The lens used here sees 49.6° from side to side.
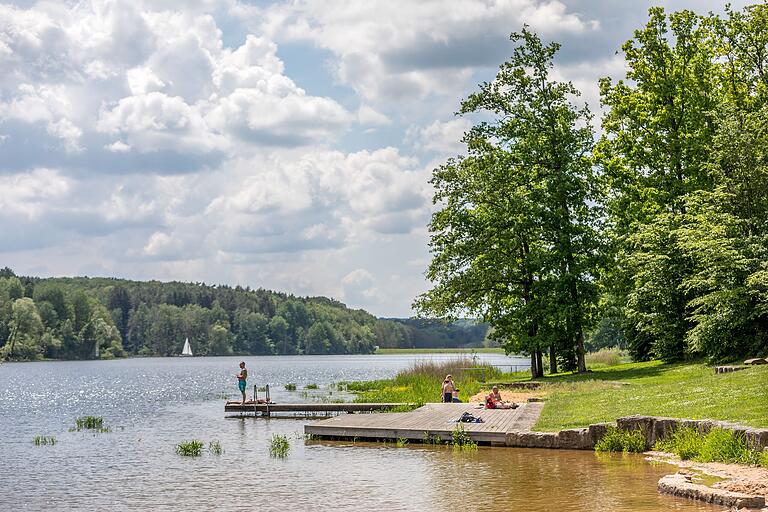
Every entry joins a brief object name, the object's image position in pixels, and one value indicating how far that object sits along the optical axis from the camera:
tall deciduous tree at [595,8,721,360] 39.88
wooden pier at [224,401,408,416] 36.44
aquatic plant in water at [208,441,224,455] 26.02
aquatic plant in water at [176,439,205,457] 25.64
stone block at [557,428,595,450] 21.48
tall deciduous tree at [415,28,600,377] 41.59
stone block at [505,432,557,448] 22.09
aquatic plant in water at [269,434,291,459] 24.72
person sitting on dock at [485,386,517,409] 29.27
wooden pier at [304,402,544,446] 24.06
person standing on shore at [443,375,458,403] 33.50
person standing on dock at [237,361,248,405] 40.43
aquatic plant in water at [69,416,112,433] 35.59
